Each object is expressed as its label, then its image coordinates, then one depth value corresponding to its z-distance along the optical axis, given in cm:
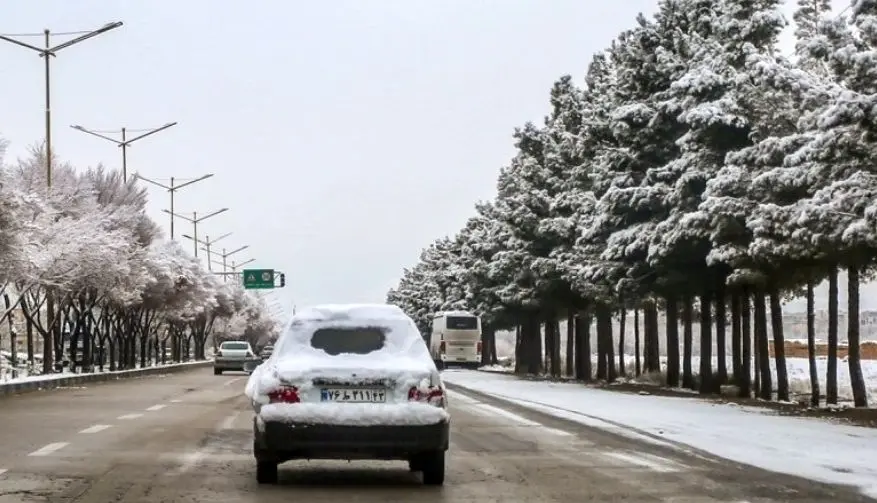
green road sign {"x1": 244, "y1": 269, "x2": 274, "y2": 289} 10726
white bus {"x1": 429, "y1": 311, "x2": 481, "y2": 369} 8825
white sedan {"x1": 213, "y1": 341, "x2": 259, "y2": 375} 6662
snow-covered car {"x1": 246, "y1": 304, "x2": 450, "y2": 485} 1276
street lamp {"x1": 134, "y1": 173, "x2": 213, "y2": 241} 9278
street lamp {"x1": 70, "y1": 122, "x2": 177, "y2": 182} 6844
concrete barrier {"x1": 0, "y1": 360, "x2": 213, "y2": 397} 4320
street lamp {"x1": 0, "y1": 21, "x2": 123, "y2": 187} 4988
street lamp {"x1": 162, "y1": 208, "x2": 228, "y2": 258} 10701
